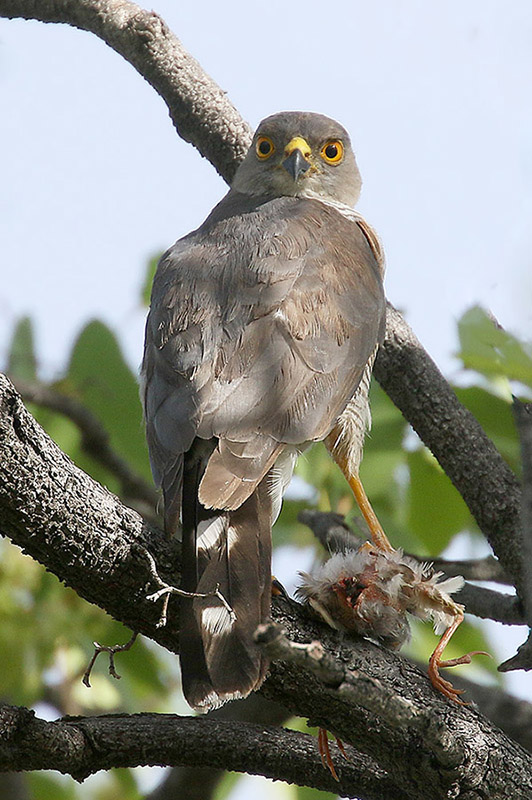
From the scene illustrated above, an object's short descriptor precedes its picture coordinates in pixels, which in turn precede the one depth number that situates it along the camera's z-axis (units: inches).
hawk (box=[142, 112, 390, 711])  194.4
